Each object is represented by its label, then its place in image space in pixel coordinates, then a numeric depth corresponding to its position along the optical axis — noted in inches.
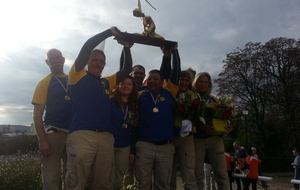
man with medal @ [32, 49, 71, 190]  107.1
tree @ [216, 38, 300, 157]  775.6
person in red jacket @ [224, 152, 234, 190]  259.1
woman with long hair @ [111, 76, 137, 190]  110.1
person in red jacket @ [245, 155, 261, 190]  266.4
